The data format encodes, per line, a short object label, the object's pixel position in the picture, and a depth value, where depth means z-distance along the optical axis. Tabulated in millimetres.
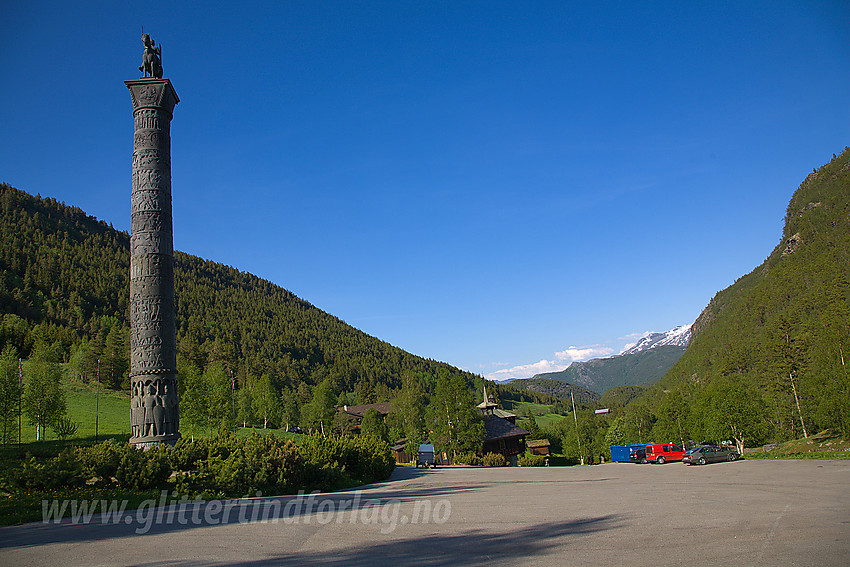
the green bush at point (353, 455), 22484
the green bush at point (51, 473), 16234
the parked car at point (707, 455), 34031
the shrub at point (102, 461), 17422
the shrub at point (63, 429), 42812
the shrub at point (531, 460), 49562
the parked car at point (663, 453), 39781
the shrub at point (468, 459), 48000
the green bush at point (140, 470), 17375
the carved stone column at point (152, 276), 22594
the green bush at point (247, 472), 17156
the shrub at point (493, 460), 47125
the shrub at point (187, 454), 18516
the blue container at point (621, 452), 45056
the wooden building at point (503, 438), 55344
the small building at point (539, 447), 82150
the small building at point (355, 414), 82500
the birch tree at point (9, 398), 41094
